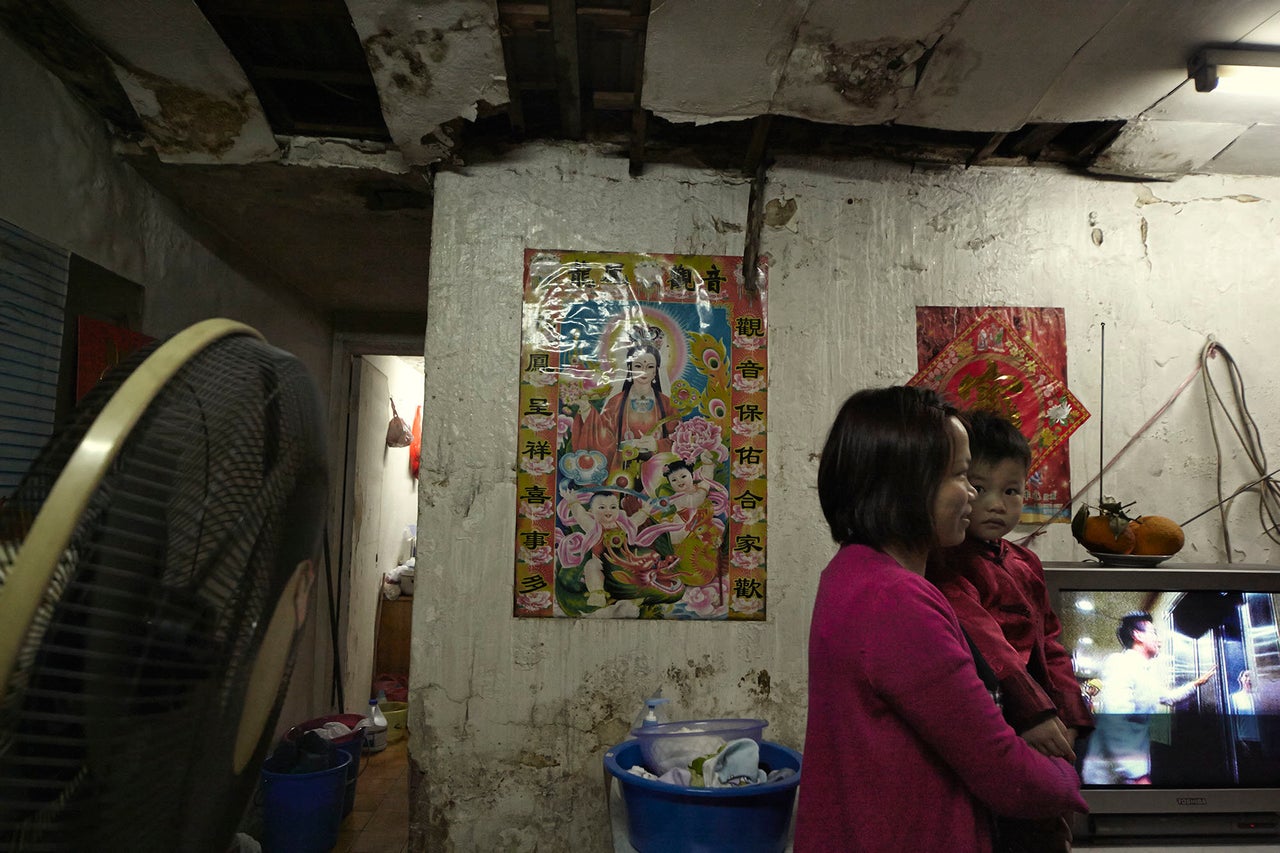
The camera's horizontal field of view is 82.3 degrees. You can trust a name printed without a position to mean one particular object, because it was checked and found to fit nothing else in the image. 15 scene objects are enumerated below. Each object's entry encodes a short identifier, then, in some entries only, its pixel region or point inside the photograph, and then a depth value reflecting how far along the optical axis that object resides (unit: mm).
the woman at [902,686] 1050
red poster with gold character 2428
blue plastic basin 1619
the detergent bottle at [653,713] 2064
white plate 2059
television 1925
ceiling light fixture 1949
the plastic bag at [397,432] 5555
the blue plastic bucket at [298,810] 2941
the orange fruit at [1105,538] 2096
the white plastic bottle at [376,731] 4257
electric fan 462
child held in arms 1457
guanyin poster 2309
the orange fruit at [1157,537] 2104
